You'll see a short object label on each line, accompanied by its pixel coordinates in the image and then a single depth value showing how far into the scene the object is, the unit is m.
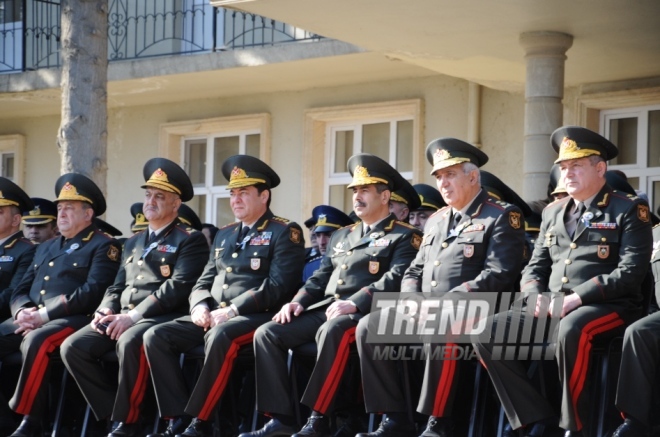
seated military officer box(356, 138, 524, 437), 15.06
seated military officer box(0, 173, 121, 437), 18.08
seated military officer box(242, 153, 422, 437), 15.90
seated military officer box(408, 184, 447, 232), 19.43
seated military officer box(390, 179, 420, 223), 18.26
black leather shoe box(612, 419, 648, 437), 13.95
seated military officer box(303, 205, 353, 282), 20.46
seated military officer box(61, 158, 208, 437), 17.34
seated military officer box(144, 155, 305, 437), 16.64
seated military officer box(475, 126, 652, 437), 14.33
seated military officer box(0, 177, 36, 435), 19.94
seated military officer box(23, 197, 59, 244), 21.62
